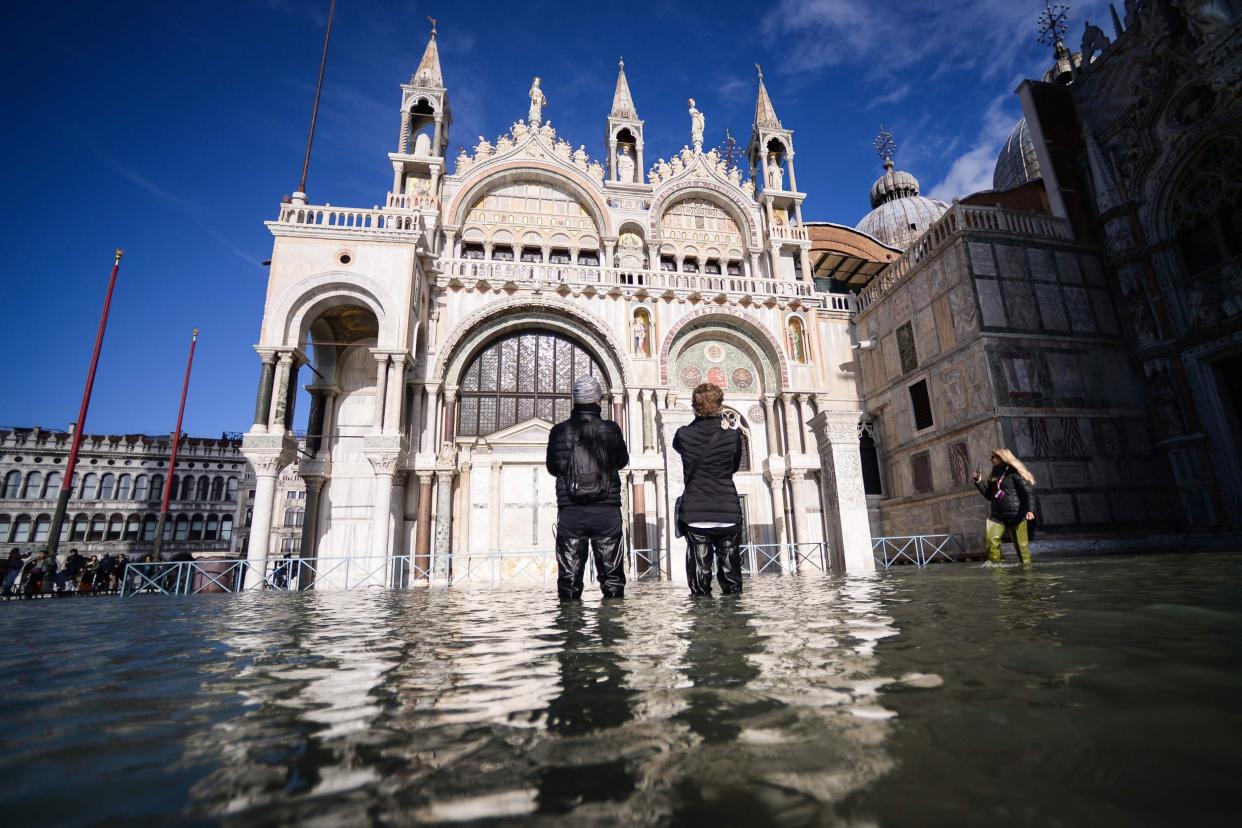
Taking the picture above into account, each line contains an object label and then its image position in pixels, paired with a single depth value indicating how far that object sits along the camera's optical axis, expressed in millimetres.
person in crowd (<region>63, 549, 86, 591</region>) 16203
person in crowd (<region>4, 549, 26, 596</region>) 14766
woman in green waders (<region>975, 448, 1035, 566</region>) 7223
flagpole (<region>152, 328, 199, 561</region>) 24430
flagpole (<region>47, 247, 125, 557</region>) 16141
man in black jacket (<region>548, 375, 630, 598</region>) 4883
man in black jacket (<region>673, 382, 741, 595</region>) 4699
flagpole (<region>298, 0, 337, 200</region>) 14356
